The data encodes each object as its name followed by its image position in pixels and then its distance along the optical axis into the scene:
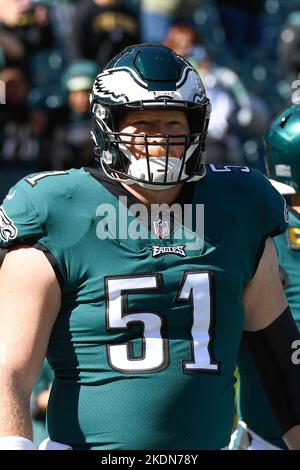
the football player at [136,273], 5.57
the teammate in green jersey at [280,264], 7.54
